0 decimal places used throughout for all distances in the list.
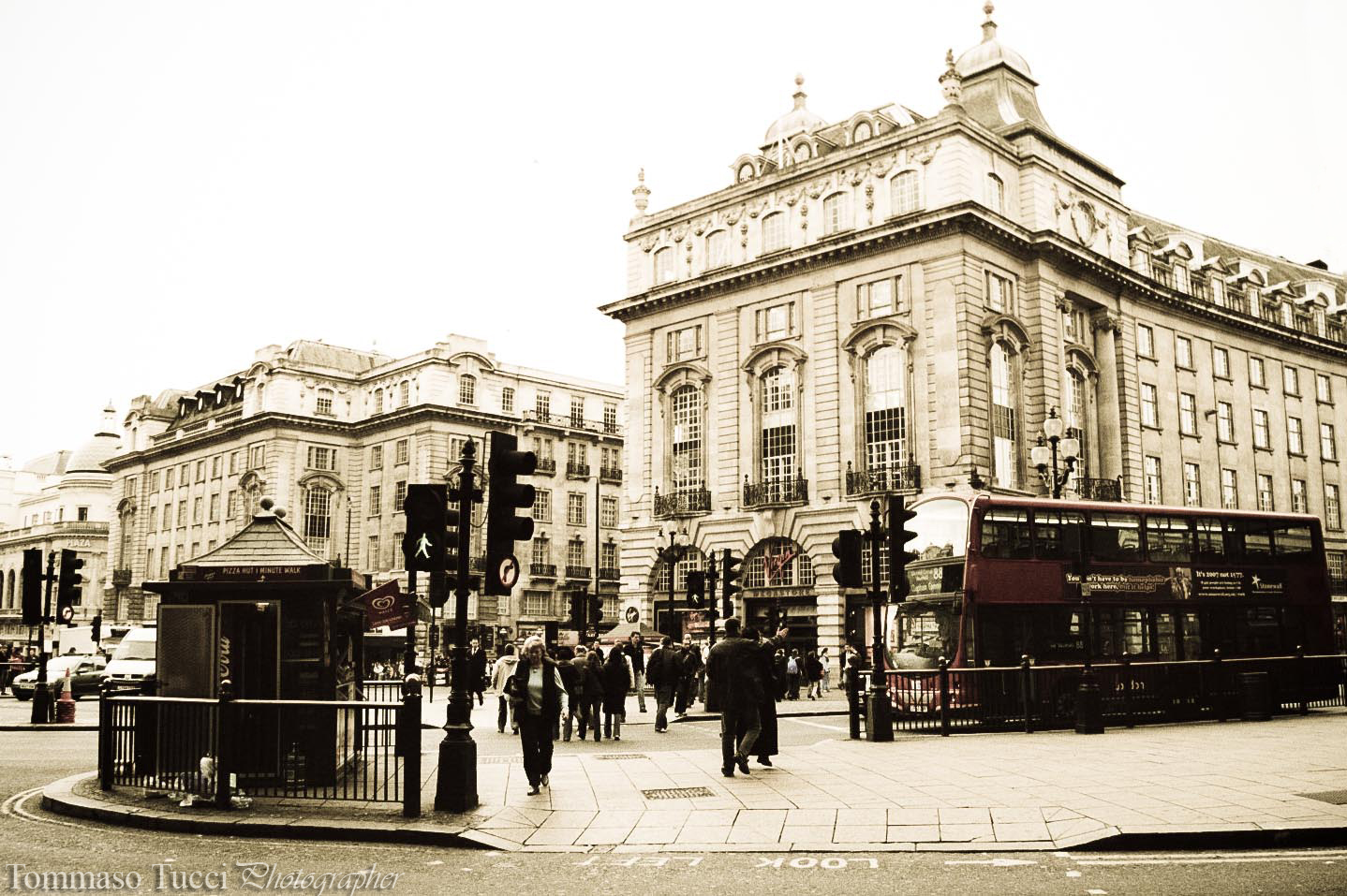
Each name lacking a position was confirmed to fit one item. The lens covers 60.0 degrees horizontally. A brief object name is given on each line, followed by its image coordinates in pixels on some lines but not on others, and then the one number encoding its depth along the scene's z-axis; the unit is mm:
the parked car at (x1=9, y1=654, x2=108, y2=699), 35406
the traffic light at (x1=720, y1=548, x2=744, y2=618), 28391
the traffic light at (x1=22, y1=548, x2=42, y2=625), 24203
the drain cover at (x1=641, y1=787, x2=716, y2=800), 11641
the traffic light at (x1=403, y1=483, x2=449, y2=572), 11508
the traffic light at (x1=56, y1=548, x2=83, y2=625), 24766
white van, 30266
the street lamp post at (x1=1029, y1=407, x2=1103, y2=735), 18812
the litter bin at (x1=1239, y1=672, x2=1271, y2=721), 21234
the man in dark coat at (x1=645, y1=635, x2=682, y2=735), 21547
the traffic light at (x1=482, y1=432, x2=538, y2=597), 11336
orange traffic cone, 24312
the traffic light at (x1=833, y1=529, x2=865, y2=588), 18109
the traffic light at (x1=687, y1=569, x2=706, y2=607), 26562
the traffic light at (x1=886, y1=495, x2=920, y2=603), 18016
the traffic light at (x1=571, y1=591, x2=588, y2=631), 35812
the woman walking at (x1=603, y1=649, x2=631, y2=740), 19812
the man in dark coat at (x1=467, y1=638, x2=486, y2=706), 31266
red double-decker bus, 21359
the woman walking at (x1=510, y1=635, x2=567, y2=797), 11734
